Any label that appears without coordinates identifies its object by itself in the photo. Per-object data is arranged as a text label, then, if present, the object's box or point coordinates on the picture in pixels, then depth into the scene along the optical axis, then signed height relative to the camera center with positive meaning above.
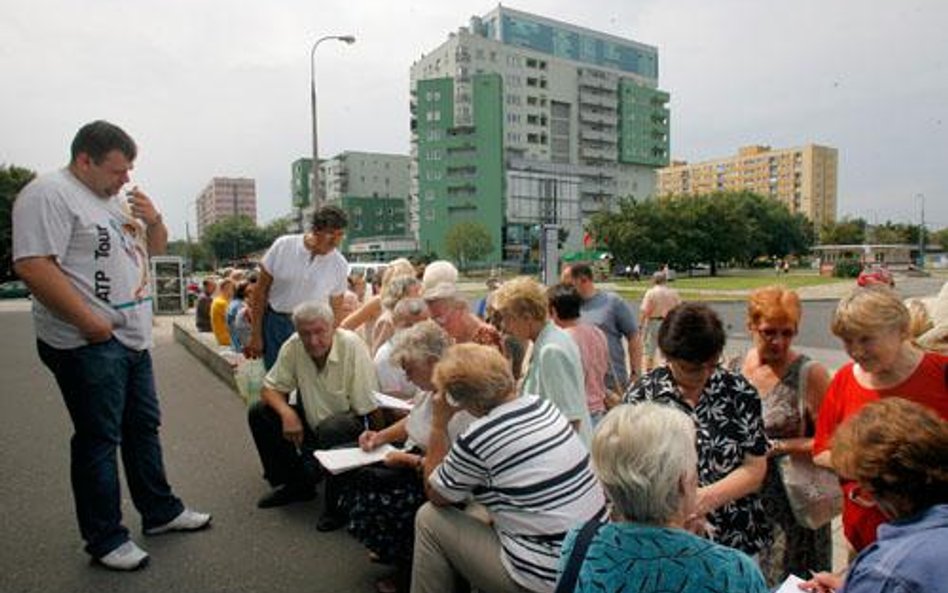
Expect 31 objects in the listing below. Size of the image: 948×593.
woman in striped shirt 2.27 -0.85
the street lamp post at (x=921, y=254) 76.64 -0.16
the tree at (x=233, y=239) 94.88 +2.73
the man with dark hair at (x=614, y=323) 5.77 -0.61
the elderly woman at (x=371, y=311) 5.93 -0.52
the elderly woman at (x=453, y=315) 4.58 -0.42
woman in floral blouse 2.48 -0.61
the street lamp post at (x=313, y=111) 17.89 +4.32
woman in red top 2.41 -0.44
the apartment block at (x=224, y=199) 173.88 +16.05
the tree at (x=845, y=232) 107.50 +3.55
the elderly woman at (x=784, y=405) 2.86 -0.68
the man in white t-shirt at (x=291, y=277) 5.16 -0.17
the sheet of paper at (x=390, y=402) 4.16 -0.97
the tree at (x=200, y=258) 102.31 -0.05
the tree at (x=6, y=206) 46.16 +3.87
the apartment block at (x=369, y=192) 114.50 +12.44
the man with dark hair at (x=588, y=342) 4.67 -0.64
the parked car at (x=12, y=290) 44.53 -2.21
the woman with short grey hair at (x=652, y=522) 1.56 -0.69
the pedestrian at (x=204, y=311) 16.03 -1.34
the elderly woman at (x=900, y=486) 1.46 -0.58
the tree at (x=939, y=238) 127.27 +2.98
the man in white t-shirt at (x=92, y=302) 3.28 -0.23
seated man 4.26 -0.95
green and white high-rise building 91.56 +19.65
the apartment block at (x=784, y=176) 152.38 +19.96
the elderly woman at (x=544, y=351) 3.34 -0.51
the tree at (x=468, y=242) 83.69 +1.81
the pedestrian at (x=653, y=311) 7.84 -0.72
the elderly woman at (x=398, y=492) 3.29 -1.21
